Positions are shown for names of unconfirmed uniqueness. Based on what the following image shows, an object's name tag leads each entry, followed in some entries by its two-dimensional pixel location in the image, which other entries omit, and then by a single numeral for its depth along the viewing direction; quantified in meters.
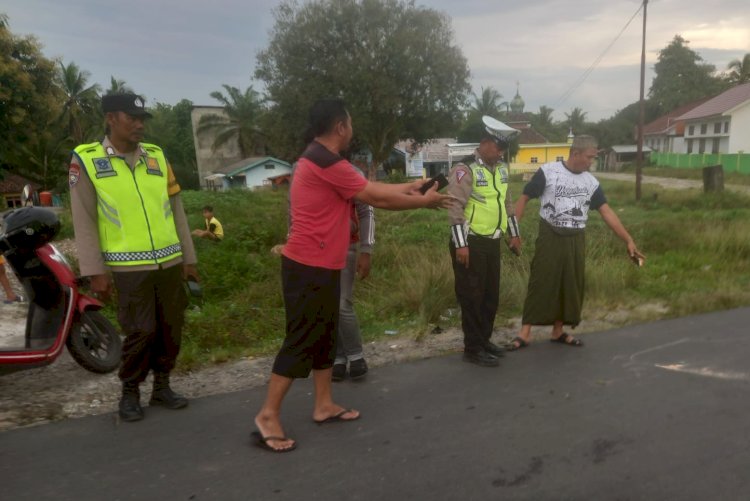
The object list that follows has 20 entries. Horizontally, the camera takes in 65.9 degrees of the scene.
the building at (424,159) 51.69
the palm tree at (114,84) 42.24
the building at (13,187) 37.94
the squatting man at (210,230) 10.13
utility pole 19.25
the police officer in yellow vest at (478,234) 4.29
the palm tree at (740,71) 59.19
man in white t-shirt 4.61
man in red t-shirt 3.00
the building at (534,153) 52.62
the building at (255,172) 41.78
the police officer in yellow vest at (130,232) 3.19
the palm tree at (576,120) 75.38
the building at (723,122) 43.66
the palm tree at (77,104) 36.97
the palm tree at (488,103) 59.38
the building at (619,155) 56.50
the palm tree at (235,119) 47.38
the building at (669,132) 53.36
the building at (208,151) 47.69
